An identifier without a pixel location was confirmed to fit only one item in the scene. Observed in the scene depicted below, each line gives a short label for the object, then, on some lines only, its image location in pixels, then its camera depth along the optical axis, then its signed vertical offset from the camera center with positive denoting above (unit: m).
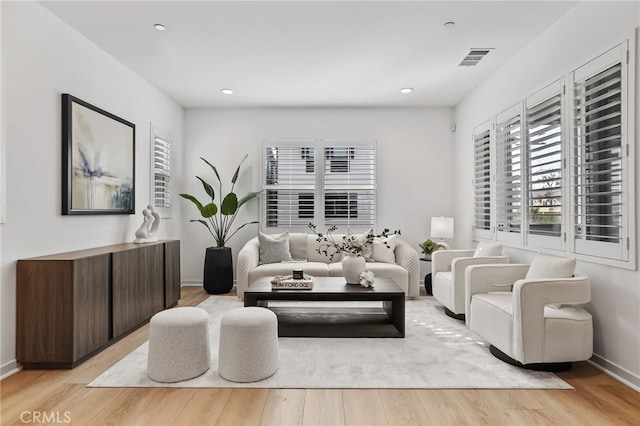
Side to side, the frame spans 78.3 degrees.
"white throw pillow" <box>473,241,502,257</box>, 4.09 -0.39
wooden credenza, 2.77 -0.68
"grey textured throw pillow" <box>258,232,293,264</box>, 5.16 -0.48
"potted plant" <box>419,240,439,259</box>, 5.29 -0.47
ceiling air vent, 3.90 +1.60
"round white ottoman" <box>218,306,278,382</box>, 2.55 -0.89
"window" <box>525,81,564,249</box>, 3.30 +0.39
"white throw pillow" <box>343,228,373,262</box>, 5.21 -0.51
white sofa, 4.77 -0.67
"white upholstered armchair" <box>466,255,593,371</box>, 2.65 -0.76
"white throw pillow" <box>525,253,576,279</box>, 2.83 -0.42
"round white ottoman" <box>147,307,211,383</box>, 2.57 -0.90
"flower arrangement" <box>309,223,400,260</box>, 3.93 -0.36
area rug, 2.55 -1.11
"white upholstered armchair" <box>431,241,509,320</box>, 3.87 -0.62
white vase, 3.84 -0.54
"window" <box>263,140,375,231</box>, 6.00 +0.43
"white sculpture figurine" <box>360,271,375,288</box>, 3.68 -0.63
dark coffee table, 3.46 -1.03
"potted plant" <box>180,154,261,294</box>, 5.36 -0.30
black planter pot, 5.35 -0.80
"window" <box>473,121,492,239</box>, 4.73 +0.38
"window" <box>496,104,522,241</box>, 3.98 +0.39
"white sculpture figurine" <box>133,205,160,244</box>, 4.27 -0.15
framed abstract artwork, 3.31 +0.51
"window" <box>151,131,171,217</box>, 5.07 +0.54
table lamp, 5.32 -0.22
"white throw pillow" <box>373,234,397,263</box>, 5.29 -0.52
